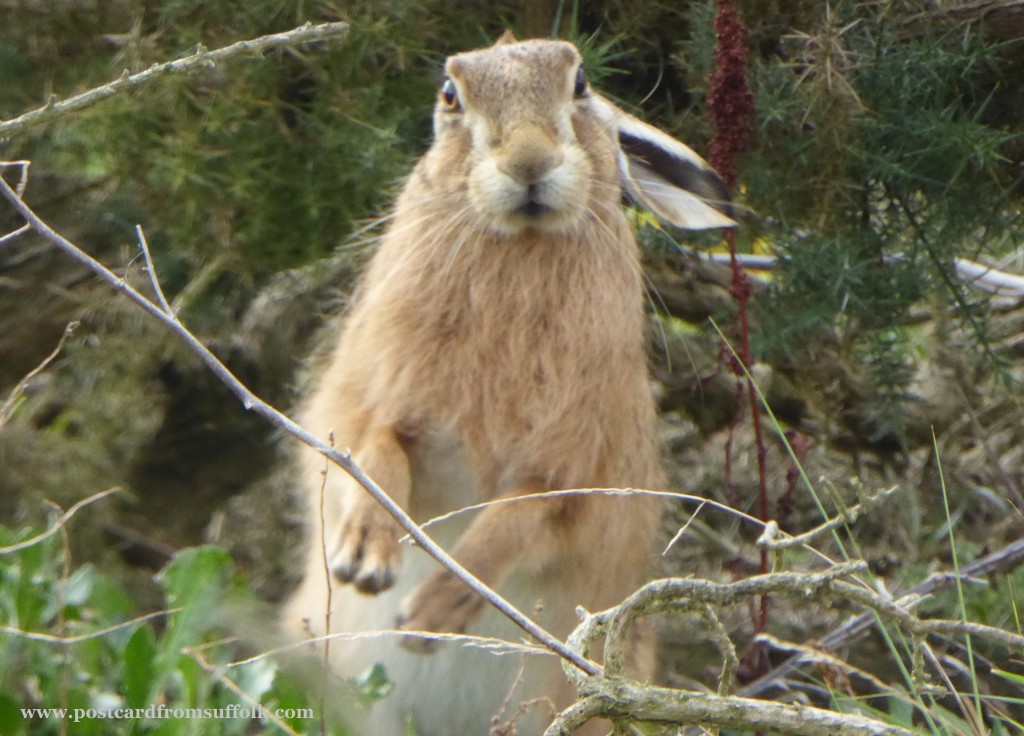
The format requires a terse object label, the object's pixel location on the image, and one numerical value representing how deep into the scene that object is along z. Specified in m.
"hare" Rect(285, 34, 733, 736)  6.55
